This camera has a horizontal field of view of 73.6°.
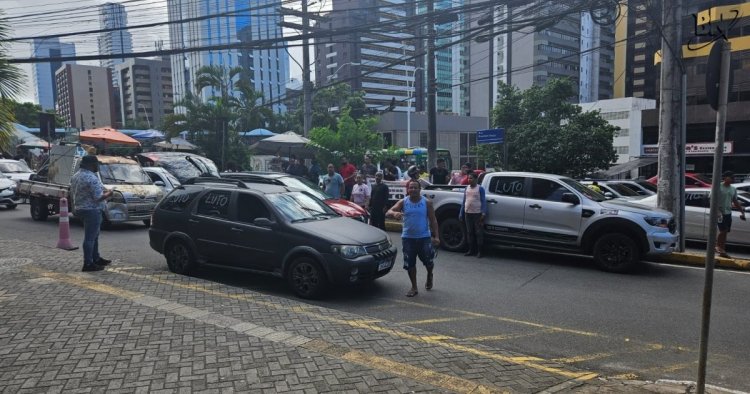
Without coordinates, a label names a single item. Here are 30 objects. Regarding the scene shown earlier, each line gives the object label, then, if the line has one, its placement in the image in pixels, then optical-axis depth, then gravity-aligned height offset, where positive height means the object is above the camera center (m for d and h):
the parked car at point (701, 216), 10.16 -1.42
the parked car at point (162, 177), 15.38 -0.57
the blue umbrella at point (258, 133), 28.84 +1.41
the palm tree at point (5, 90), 7.45 +1.09
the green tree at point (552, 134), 24.75 +0.90
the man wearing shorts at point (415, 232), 6.98 -1.08
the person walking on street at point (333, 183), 13.23 -0.73
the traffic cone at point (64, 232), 9.15 -1.32
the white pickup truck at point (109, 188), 12.30 -0.74
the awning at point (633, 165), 34.53 -0.99
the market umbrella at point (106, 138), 20.91 +0.93
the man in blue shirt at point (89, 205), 7.32 -0.66
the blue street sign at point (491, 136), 16.84 +0.59
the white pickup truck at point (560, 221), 8.52 -1.25
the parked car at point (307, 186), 10.85 -0.70
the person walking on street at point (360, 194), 12.82 -0.98
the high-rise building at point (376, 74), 105.50 +19.36
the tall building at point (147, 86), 125.61 +18.52
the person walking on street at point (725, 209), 9.30 -1.10
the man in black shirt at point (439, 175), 14.39 -0.60
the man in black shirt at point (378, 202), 11.32 -1.07
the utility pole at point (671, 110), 9.68 +0.79
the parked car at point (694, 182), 17.19 -1.12
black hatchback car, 6.62 -1.13
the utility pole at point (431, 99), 17.36 +1.93
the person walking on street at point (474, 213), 9.58 -1.14
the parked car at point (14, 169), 19.30 -0.31
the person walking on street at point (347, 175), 14.91 -0.59
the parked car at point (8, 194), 16.47 -1.09
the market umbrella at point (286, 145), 22.53 +0.52
